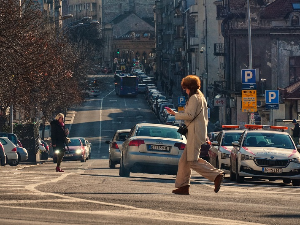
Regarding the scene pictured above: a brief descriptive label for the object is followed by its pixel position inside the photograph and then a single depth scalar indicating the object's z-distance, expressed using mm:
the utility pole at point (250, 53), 50734
